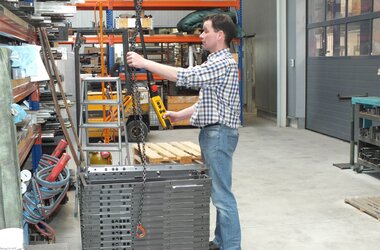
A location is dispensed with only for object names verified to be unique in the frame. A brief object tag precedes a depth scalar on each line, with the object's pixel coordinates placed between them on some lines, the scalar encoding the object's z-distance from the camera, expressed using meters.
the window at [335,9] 9.30
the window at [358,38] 8.50
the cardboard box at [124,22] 10.41
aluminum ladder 5.43
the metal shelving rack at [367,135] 6.32
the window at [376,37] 8.13
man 3.49
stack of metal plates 2.51
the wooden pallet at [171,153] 4.90
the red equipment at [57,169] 4.21
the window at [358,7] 8.45
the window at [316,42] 10.28
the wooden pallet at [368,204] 4.91
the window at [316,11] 10.20
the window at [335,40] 9.34
